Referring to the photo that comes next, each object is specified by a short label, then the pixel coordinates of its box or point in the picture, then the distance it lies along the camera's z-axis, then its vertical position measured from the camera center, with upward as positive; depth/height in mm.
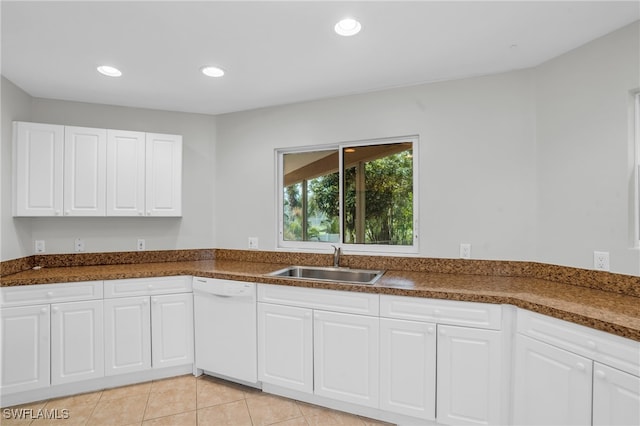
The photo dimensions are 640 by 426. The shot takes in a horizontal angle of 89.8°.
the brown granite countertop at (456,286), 1479 -465
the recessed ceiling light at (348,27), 1766 +1053
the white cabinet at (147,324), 2480 -892
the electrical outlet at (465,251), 2445 -289
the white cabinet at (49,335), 2252 -895
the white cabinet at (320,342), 2080 -892
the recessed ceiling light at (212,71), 2328 +1046
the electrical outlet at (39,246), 2806 -296
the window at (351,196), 2721 +157
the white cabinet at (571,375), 1320 -755
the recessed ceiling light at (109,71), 2305 +1040
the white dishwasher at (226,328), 2416 -905
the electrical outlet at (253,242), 3180 -298
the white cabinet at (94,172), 2564 +348
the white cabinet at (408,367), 1934 -955
